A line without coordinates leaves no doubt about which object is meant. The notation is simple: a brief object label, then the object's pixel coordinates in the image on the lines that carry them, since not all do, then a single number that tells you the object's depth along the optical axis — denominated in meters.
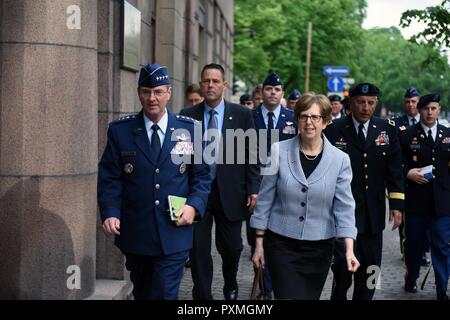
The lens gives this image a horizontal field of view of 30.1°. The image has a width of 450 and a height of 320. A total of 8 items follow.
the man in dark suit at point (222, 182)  7.63
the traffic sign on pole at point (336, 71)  30.53
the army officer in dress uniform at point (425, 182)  8.77
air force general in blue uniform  5.70
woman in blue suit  5.56
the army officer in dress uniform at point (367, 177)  7.08
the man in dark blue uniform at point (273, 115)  9.32
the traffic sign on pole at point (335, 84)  30.50
